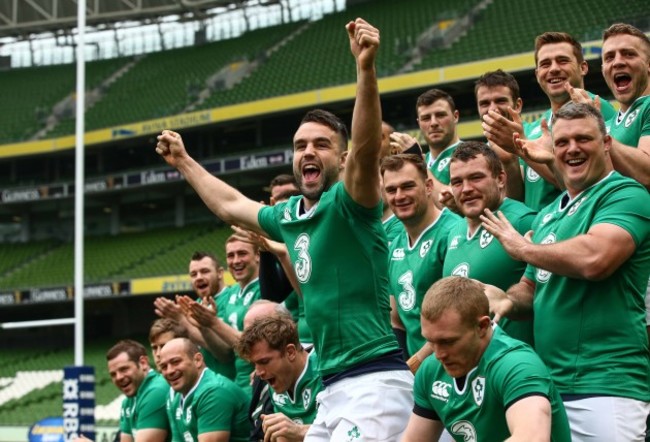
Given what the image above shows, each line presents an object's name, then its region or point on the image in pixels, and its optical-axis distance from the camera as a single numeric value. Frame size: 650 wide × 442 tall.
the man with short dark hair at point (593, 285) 3.72
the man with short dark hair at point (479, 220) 4.70
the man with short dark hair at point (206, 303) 7.12
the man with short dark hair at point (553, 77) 5.21
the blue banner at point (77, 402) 11.32
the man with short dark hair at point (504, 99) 5.52
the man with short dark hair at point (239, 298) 7.24
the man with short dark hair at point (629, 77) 4.71
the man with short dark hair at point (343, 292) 4.20
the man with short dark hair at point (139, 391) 7.78
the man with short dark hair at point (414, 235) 5.10
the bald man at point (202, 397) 6.76
